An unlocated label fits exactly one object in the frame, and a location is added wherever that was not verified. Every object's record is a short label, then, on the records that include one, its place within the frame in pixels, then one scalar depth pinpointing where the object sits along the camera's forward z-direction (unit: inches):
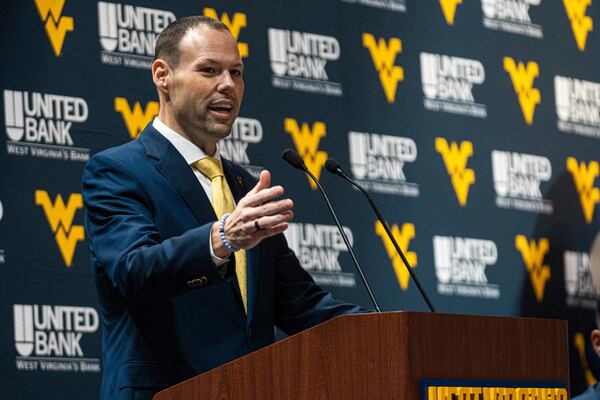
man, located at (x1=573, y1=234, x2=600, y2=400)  452.8
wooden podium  169.4
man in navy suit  194.3
